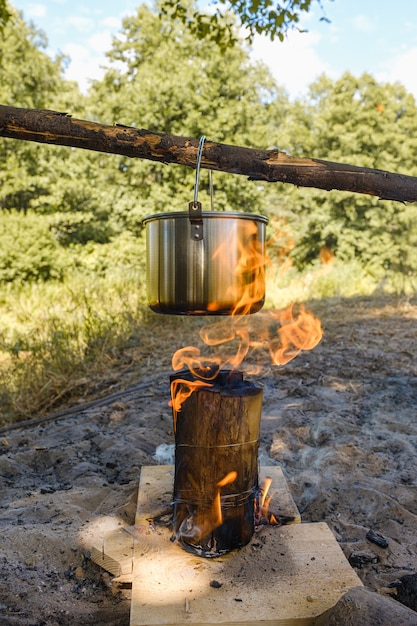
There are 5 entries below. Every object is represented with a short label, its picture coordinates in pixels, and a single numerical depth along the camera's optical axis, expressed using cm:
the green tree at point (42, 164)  1686
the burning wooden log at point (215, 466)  204
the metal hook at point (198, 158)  173
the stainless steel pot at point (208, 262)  173
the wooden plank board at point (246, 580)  161
